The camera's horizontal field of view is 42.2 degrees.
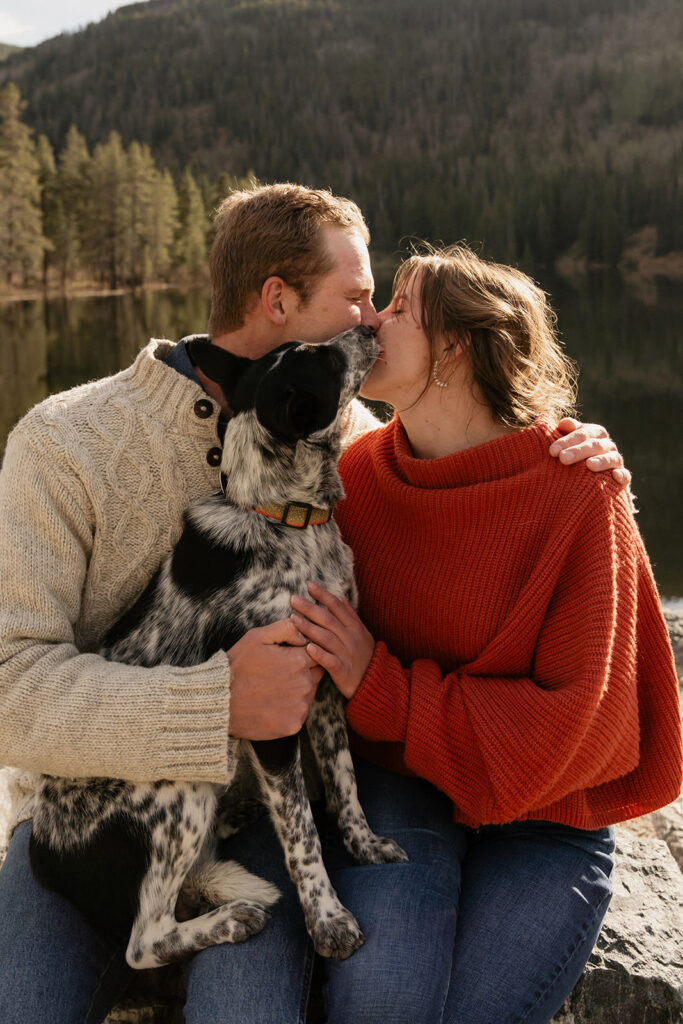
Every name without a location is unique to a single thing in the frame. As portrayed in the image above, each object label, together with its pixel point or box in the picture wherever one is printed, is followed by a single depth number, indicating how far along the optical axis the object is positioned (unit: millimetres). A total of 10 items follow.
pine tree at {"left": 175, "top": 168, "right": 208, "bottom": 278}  54719
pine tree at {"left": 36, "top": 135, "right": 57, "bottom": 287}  48219
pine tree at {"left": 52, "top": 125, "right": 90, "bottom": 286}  49062
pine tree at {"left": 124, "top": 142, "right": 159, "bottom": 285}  51406
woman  2430
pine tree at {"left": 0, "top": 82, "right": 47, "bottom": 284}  43312
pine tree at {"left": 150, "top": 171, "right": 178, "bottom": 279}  52219
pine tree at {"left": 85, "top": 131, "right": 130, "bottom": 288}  50812
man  2469
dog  2475
